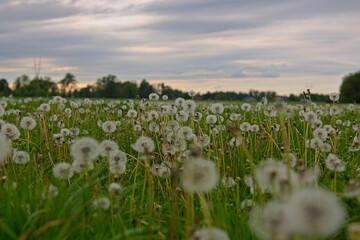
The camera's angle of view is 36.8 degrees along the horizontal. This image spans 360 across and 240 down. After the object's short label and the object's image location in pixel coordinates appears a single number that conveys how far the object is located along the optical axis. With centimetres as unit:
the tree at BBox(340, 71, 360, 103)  7022
